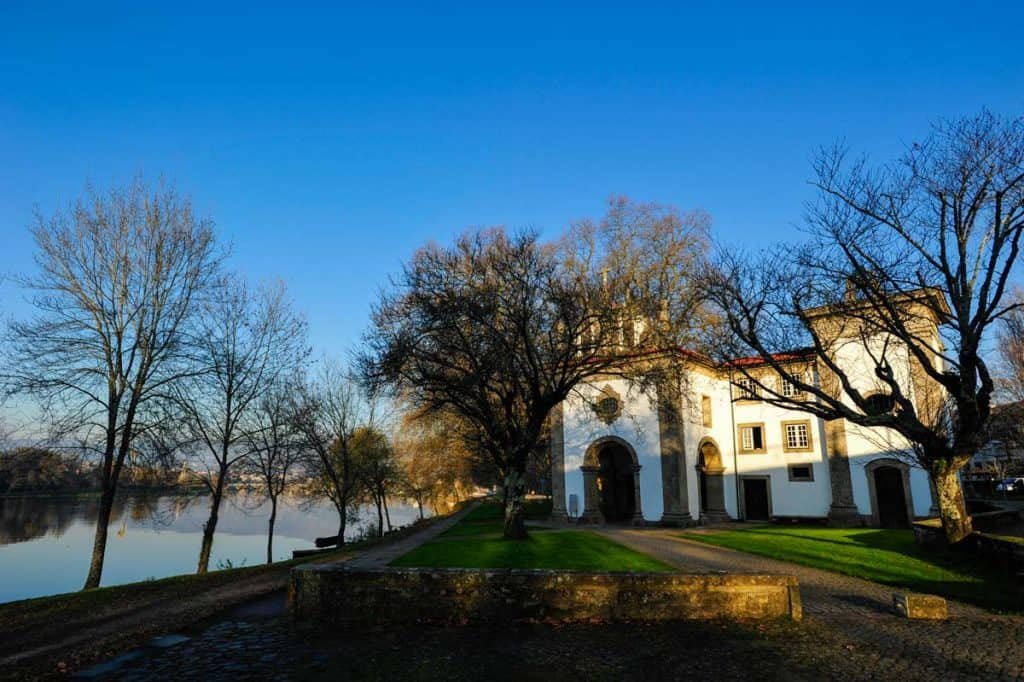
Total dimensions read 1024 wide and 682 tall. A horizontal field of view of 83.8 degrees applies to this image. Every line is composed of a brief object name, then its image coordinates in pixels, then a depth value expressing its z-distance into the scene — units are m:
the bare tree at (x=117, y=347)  15.52
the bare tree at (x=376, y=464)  32.66
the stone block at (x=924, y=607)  9.77
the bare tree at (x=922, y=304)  13.30
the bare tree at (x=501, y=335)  17.95
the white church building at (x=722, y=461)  29.12
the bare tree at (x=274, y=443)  24.08
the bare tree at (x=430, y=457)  38.31
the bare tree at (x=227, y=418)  20.06
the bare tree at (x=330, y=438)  26.77
